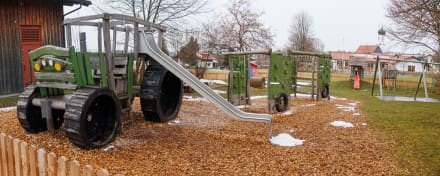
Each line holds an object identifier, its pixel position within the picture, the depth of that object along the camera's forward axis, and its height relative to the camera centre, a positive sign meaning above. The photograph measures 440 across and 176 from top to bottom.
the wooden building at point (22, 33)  10.73 +1.36
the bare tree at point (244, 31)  20.38 +2.36
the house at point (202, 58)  20.50 +0.76
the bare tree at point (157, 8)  17.44 +3.33
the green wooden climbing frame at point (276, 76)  8.23 -0.18
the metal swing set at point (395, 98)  12.02 -1.08
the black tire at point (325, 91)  11.51 -0.75
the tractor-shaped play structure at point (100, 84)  4.93 -0.21
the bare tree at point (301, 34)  35.29 +3.93
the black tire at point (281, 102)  8.54 -0.83
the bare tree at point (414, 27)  15.07 +1.94
